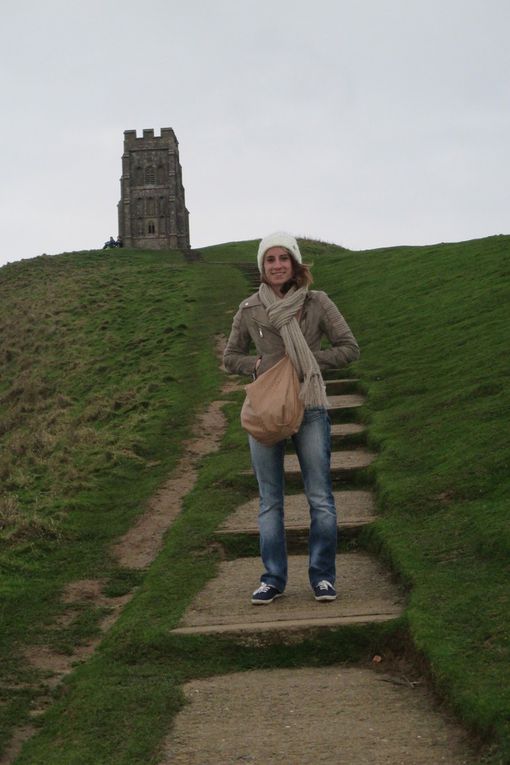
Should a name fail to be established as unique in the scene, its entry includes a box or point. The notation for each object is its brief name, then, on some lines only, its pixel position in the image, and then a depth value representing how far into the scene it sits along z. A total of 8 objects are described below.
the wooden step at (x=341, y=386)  16.12
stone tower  90.00
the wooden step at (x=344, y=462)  11.07
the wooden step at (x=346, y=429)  12.78
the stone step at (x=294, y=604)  6.41
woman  6.93
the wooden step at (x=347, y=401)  14.52
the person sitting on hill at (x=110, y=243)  66.25
